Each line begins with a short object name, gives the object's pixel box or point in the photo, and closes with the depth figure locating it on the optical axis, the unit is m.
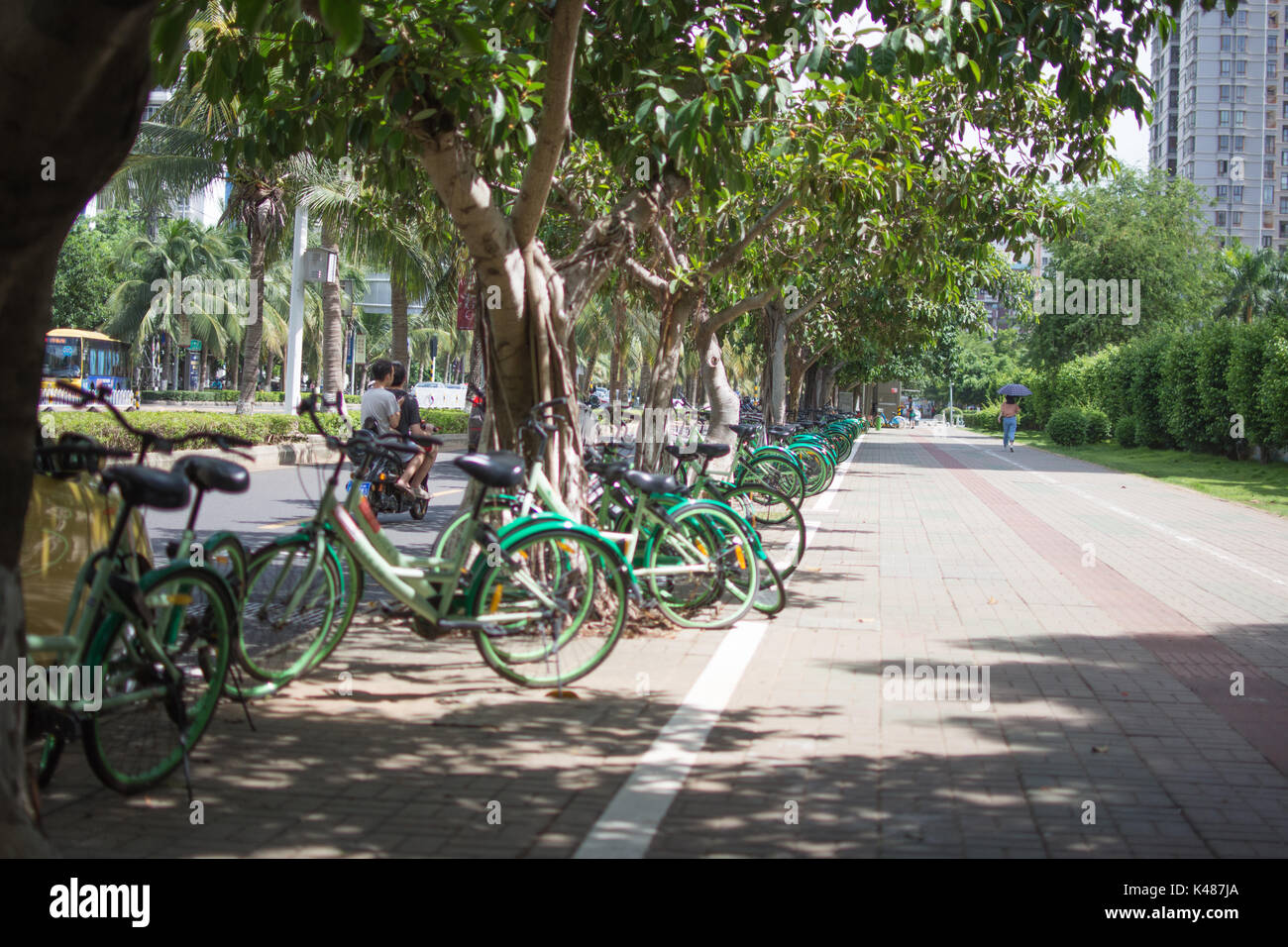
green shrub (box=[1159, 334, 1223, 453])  32.13
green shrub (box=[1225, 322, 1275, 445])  27.38
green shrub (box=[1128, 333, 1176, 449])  36.81
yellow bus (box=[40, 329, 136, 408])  45.47
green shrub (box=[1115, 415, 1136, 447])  38.75
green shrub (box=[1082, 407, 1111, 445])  43.19
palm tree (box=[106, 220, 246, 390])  58.22
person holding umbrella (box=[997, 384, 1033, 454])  39.31
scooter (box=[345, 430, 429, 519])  12.94
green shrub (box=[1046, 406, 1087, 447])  43.09
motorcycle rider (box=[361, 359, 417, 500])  12.60
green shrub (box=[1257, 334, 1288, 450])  25.34
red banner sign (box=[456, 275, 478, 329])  22.59
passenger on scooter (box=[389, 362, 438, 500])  13.09
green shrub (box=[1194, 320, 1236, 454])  30.20
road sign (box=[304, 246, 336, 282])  23.47
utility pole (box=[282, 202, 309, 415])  25.00
